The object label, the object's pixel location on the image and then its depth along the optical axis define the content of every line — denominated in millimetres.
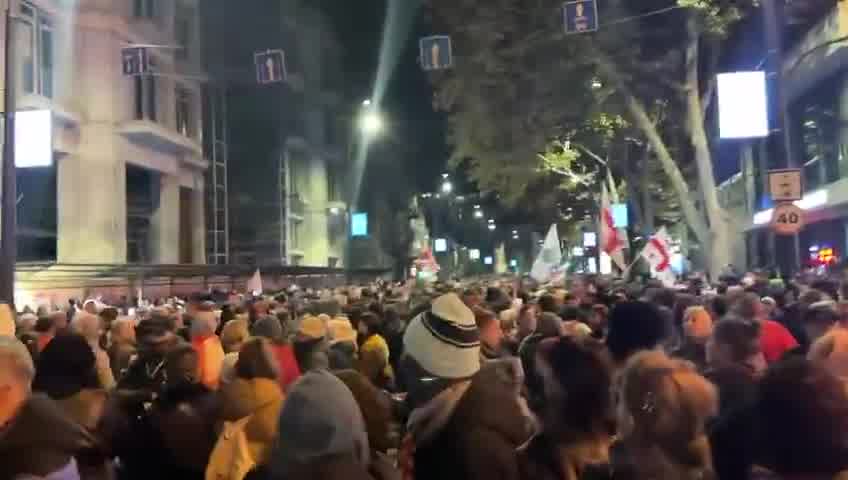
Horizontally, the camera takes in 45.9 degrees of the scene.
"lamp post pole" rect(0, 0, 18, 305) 15641
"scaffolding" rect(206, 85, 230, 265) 44594
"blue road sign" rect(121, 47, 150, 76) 23625
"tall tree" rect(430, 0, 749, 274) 24234
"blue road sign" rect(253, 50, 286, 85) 22500
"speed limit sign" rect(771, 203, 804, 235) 15312
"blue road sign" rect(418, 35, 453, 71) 21719
